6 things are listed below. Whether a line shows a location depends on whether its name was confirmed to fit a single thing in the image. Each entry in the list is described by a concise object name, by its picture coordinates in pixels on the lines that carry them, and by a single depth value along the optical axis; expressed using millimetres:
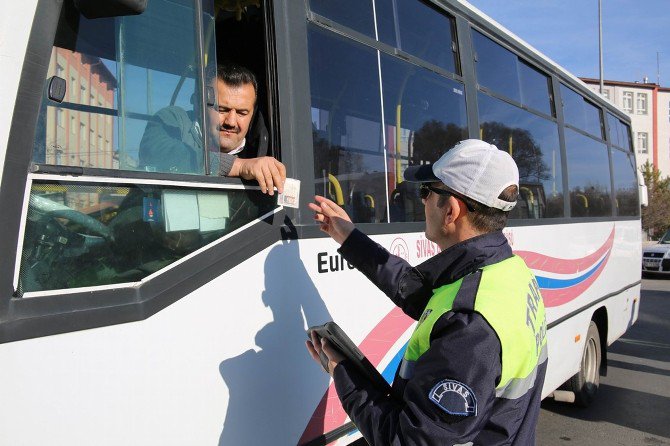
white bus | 1502
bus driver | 1886
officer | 1468
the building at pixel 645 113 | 48781
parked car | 18844
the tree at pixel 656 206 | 36469
